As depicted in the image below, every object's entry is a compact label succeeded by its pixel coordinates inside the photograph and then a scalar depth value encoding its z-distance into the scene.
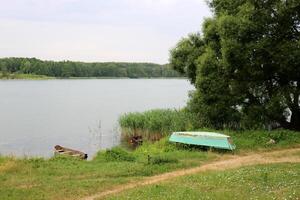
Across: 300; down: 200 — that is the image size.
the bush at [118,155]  22.69
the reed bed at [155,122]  34.89
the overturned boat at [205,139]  25.06
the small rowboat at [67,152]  28.48
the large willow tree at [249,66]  27.47
